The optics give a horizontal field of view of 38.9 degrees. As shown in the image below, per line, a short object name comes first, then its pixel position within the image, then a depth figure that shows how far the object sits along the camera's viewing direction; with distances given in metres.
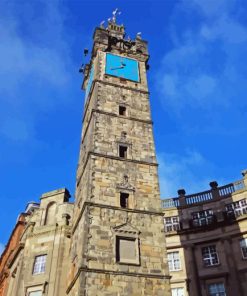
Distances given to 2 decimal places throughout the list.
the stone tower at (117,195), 18.14
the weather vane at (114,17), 38.25
